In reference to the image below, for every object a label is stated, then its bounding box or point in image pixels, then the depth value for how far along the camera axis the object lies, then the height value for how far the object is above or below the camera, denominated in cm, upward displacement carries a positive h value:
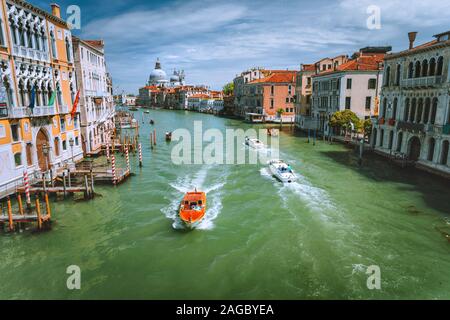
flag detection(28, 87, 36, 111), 2066 +22
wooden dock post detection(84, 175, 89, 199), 2022 -568
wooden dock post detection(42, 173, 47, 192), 1938 -497
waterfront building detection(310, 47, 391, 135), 4156 +166
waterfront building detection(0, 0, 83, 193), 1908 +66
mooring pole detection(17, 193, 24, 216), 1587 -535
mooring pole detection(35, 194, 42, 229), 1544 -555
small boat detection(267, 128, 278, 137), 4952 -518
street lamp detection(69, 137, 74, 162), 2705 -344
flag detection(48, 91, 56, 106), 2289 +13
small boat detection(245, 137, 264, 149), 3872 -545
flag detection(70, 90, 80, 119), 2608 -29
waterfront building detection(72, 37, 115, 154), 3100 +93
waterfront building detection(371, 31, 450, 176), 2314 -64
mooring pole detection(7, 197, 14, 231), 1510 -566
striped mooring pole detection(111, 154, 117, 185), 2308 -537
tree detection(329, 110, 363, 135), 3775 -250
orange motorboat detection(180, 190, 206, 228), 1591 -565
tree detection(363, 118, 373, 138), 3514 -302
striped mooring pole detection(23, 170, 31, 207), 1764 -496
